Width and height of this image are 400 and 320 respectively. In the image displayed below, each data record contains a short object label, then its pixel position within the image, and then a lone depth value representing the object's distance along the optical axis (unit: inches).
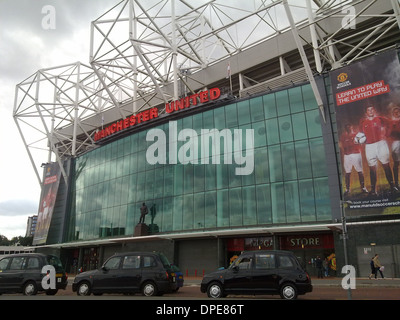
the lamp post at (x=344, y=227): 509.1
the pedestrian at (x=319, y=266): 967.0
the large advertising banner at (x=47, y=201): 1825.8
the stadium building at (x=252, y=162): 932.0
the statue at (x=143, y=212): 1358.3
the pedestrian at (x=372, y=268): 821.7
